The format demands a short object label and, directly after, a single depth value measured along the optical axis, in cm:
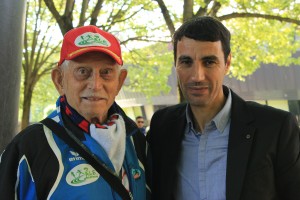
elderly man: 212
